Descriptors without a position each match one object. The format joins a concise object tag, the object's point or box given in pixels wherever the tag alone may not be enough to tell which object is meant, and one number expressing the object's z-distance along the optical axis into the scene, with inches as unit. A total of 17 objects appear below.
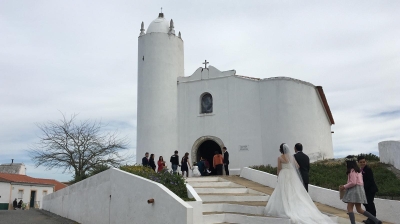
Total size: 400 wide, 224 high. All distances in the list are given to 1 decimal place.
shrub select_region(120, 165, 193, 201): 383.7
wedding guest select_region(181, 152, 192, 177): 663.8
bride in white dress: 313.9
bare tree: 854.5
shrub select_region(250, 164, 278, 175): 643.4
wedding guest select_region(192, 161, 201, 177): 689.6
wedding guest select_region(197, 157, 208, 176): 722.2
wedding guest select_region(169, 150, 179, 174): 640.4
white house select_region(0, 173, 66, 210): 1311.5
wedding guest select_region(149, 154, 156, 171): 610.5
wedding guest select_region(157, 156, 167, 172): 641.6
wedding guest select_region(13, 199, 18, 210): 1311.5
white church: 753.6
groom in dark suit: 352.8
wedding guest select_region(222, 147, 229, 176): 675.4
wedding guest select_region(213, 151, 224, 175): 673.6
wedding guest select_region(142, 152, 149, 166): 611.8
